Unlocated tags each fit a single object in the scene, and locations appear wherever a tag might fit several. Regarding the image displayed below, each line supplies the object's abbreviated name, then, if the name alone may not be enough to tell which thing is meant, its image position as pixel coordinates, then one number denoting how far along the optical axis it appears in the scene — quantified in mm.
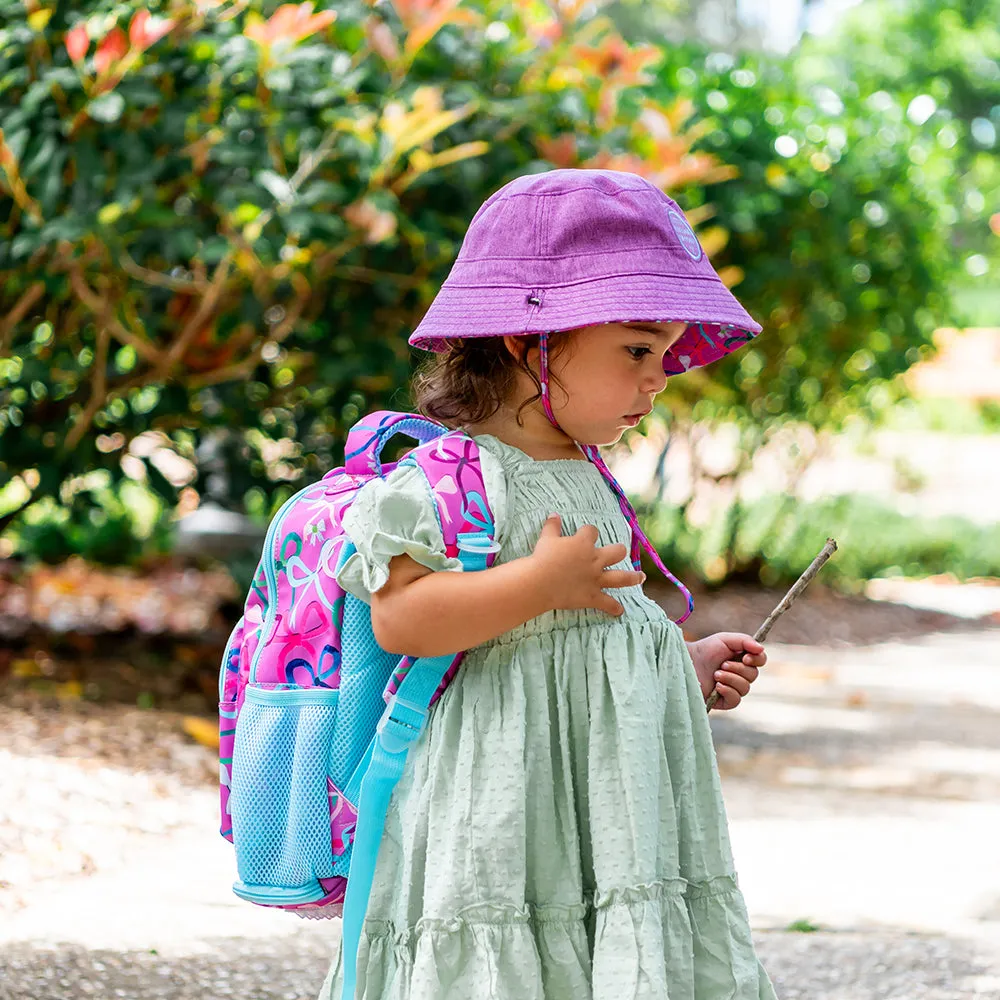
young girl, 2477
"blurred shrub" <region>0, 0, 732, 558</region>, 3791
